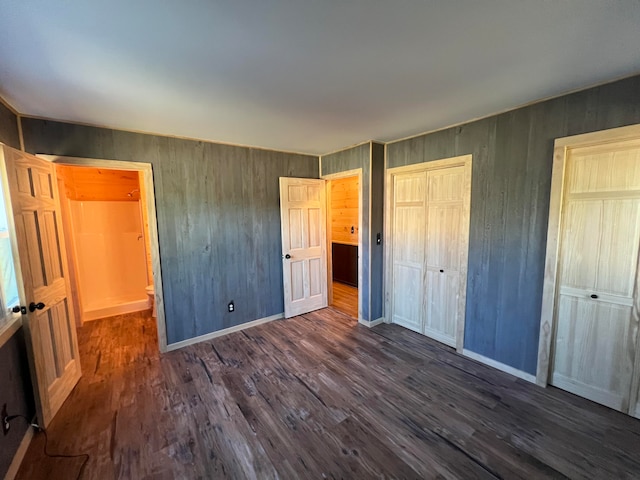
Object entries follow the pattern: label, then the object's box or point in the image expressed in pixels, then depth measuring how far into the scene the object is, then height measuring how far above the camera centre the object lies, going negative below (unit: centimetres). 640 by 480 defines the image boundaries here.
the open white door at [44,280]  188 -49
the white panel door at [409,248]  327 -44
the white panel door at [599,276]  195 -51
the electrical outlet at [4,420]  158 -120
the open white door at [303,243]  386 -43
